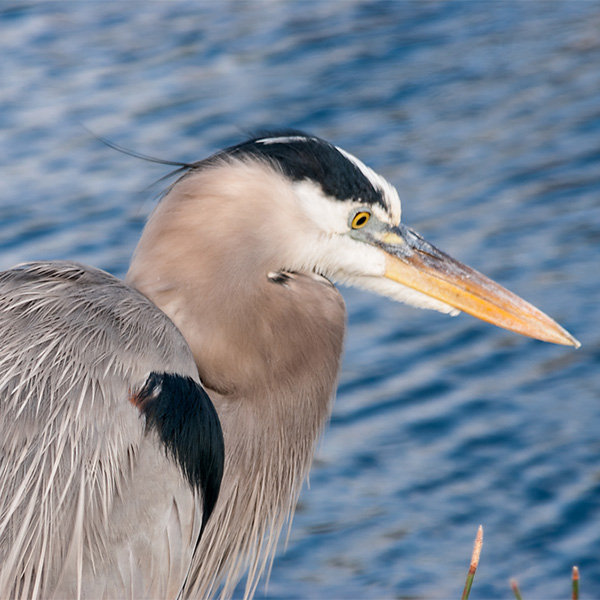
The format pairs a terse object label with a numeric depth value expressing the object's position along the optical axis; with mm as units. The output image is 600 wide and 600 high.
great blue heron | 5566
